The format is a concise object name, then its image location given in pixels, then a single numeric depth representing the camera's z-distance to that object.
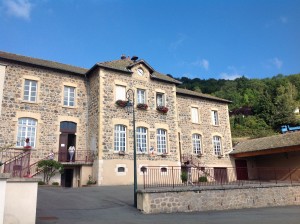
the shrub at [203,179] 18.88
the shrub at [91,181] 17.59
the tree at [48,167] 16.27
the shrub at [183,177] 19.33
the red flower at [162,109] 21.14
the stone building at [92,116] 17.45
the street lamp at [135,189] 11.14
